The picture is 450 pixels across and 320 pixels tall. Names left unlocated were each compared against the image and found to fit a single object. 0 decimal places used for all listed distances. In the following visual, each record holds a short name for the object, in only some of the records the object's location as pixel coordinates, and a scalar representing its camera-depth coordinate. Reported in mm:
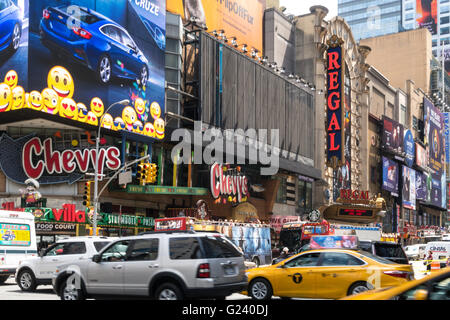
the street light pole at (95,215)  30264
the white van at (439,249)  36969
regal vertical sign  69188
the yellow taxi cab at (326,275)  15172
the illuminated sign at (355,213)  65938
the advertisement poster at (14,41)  36500
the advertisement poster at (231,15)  53094
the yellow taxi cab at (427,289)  7840
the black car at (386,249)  19642
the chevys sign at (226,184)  47062
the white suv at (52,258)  18469
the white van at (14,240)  20812
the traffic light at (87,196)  30141
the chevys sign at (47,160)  39375
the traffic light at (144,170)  30109
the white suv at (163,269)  12586
